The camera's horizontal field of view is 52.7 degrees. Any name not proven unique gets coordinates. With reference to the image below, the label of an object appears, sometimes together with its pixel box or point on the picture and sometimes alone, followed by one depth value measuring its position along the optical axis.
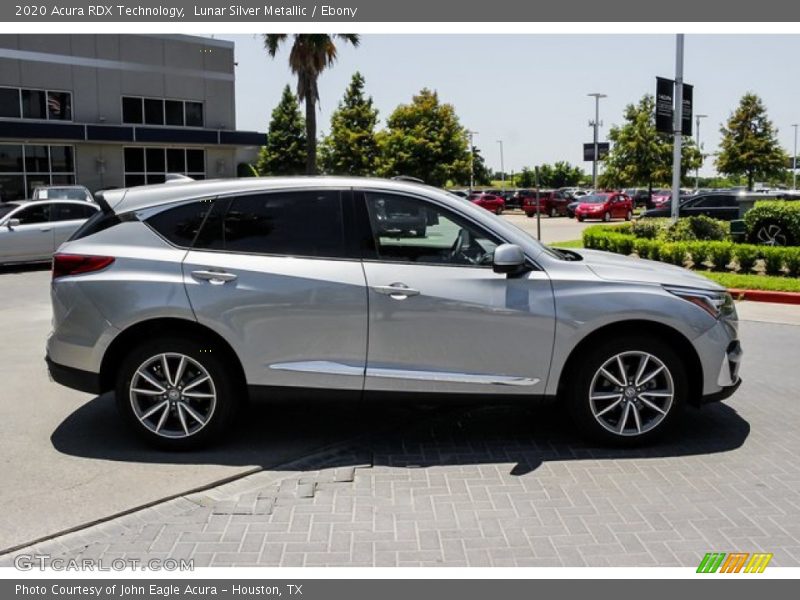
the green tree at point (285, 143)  66.62
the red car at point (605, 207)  40.88
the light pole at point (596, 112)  65.56
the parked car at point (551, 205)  46.56
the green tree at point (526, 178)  89.50
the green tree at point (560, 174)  100.94
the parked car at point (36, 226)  16.02
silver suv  5.11
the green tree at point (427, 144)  52.16
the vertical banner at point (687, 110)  18.80
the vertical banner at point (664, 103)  18.08
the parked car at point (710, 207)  25.25
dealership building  30.77
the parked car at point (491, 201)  47.34
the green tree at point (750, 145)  53.44
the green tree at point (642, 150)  46.72
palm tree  26.77
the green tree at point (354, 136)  54.66
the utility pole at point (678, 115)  18.25
